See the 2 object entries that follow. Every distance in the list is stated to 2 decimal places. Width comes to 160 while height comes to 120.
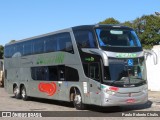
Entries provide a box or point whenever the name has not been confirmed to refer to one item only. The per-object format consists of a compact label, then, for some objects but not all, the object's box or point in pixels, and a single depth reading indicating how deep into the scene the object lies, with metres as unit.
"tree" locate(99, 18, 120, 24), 52.67
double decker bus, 15.68
